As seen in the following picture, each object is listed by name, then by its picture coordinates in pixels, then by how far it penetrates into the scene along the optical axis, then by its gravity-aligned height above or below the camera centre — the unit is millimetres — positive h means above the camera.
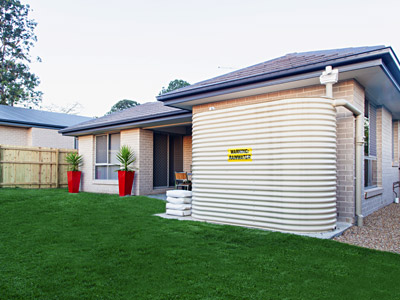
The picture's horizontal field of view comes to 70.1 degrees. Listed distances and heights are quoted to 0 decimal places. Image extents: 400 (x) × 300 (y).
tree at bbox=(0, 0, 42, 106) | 23938 +9345
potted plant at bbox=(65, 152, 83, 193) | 11273 -632
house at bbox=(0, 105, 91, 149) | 14278 +1660
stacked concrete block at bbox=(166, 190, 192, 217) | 6227 -965
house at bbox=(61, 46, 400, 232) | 4520 +350
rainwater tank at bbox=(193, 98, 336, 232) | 4477 -139
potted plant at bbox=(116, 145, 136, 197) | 9689 -517
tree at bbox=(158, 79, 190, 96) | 41347 +11053
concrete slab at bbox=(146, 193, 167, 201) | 9281 -1276
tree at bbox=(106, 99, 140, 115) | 42656 +8310
